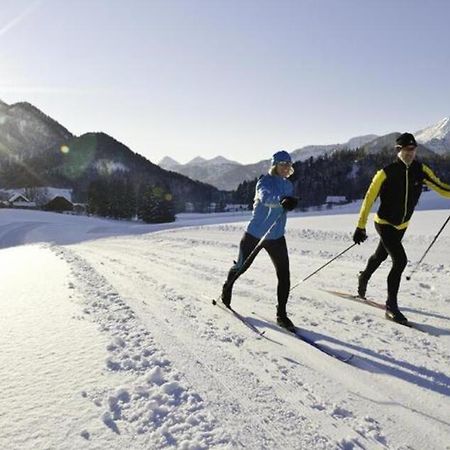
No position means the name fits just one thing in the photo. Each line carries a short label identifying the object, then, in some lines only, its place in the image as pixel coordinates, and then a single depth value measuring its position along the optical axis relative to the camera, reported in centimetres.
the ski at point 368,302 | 556
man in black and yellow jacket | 588
